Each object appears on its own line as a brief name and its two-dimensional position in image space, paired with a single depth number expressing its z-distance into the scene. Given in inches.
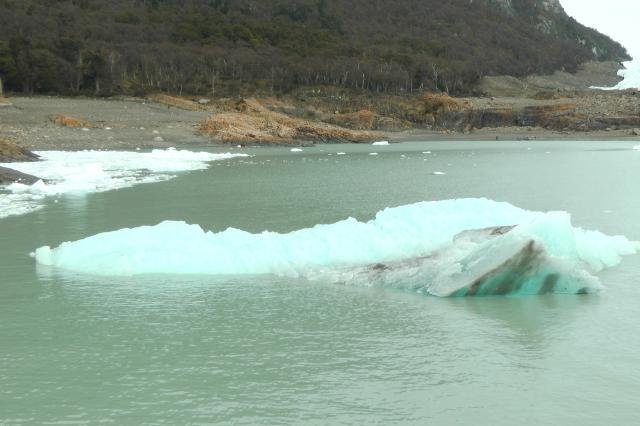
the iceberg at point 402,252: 326.3
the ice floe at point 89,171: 722.6
